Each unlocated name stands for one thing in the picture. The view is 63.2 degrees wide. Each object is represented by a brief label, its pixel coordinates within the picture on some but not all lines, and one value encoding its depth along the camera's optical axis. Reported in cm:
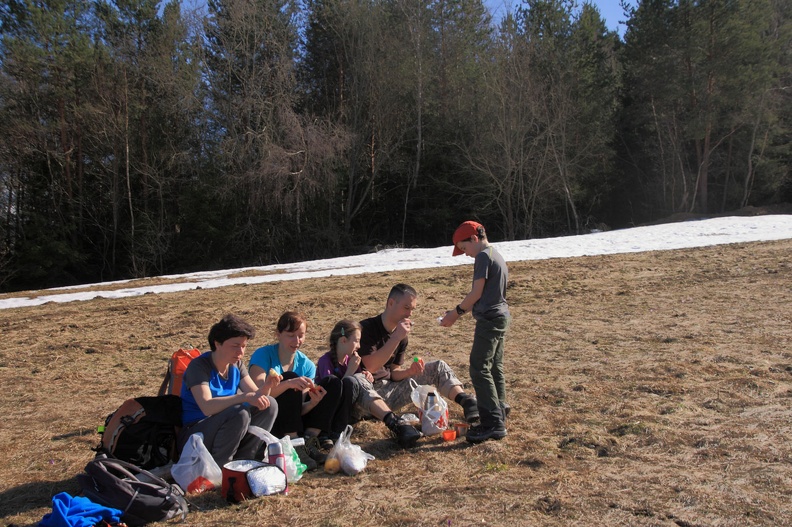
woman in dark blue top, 382
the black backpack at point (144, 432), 388
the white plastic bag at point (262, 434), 388
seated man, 458
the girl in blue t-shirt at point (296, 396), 441
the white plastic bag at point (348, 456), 394
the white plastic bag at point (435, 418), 449
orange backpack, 454
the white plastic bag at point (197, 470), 367
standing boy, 432
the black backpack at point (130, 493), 324
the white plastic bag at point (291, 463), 380
